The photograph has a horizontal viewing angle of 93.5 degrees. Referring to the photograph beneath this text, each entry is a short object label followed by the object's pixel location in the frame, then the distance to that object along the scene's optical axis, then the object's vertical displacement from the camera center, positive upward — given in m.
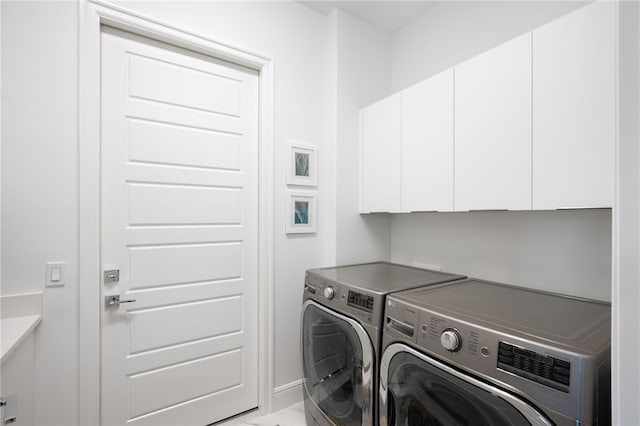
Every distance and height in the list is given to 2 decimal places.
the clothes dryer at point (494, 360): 0.77 -0.45
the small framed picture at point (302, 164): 2.07 +0.34
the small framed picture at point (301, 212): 2.07 +0.00
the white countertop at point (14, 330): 1.06 -0.48
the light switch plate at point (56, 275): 1.39 -0.30
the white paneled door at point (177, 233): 1.59 -0.12
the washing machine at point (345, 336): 1.36 -0.64
